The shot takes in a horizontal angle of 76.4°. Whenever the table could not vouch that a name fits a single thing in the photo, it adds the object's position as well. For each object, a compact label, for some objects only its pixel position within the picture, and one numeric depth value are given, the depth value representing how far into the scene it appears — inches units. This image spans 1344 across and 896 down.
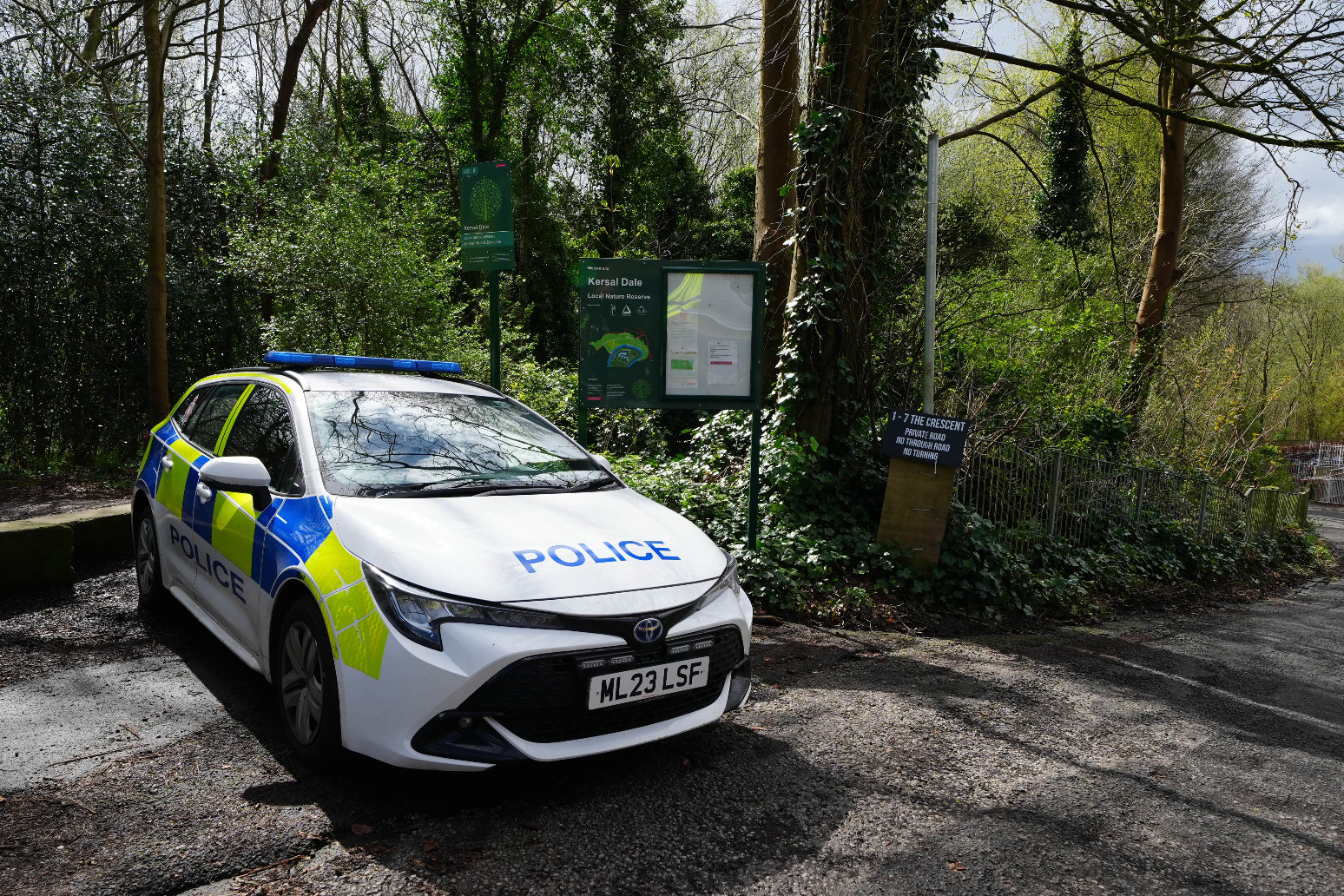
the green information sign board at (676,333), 261.4
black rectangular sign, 274.8
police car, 114.2
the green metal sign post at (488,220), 256.4
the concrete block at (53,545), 226.7
